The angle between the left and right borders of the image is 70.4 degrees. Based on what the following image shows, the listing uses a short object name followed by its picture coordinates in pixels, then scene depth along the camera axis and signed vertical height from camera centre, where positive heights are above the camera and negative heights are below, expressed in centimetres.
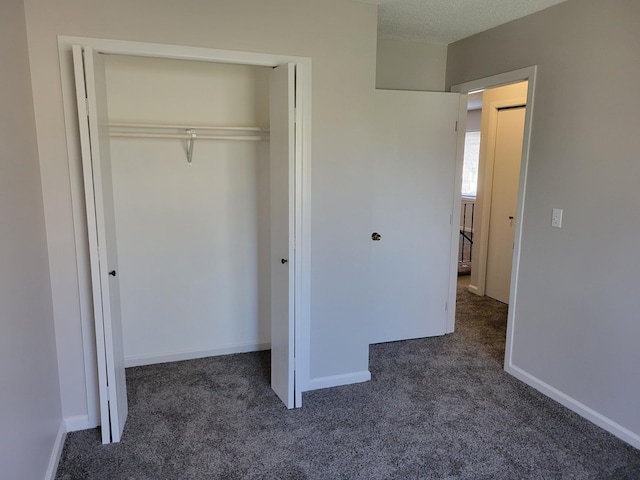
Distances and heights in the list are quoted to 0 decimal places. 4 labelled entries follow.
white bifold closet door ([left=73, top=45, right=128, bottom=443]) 224 -35
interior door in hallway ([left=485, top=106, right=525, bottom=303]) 486 -32
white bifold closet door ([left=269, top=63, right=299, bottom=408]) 266 -35
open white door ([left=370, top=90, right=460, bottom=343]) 374 -36
